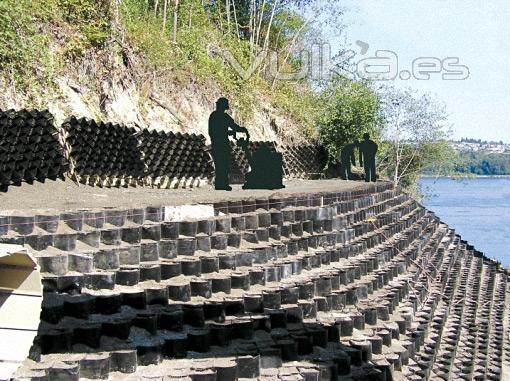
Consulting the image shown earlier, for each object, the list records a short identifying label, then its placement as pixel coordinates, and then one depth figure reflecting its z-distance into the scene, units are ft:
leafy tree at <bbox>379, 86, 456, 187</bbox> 104.51
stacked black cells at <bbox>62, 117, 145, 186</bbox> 35.37
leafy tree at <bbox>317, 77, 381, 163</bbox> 78.02
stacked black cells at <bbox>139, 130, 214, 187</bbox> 42.34
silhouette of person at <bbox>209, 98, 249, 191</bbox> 34.09
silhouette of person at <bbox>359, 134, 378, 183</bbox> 60.95
